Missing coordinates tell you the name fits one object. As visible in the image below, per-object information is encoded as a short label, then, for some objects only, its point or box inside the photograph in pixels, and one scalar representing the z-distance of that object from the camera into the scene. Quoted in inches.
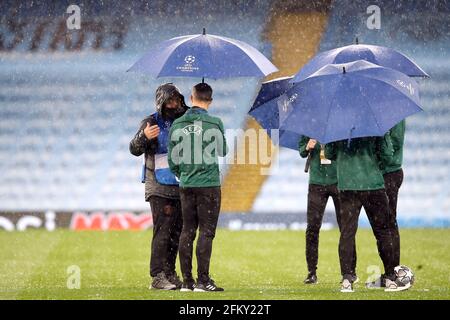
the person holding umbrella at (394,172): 750.5
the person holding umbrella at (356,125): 687.7
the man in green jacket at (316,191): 802.2
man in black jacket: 739.4
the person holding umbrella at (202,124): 709.3
